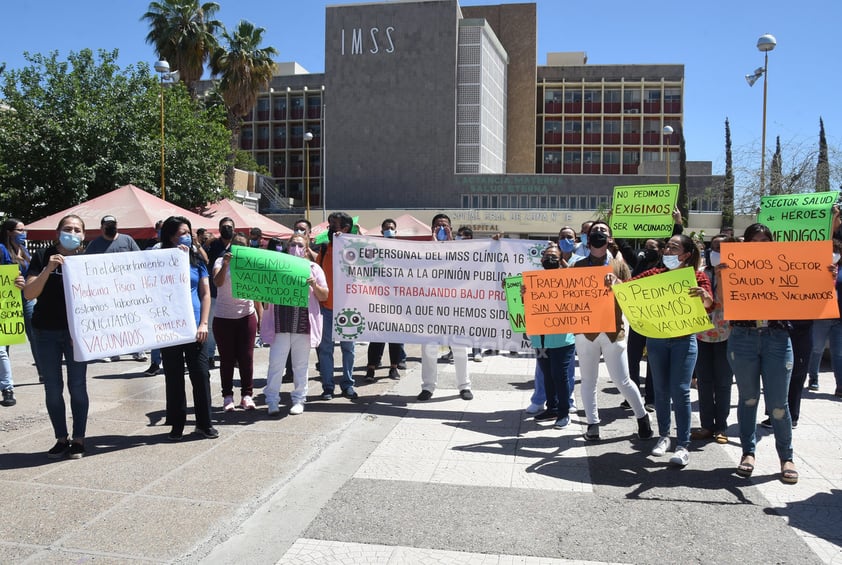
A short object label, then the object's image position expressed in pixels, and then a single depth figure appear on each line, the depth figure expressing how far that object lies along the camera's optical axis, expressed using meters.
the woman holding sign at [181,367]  6.32
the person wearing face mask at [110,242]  6.41
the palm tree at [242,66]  39.00
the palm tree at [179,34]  35.00
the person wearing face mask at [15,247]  8.52
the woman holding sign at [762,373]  5.32
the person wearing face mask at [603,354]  6.31
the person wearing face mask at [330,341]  8.13
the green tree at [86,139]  22.94
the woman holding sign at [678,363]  5.77
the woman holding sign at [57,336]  5.63
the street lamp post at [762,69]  19.42
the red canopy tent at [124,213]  13.47
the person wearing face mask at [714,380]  6.56
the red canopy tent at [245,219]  17.19
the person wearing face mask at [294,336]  7.30
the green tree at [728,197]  26.97
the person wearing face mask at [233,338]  7.48
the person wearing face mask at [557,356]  6.92
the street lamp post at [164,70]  19.89
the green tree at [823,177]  21.50
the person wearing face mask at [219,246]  9.09
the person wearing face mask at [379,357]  9.54
